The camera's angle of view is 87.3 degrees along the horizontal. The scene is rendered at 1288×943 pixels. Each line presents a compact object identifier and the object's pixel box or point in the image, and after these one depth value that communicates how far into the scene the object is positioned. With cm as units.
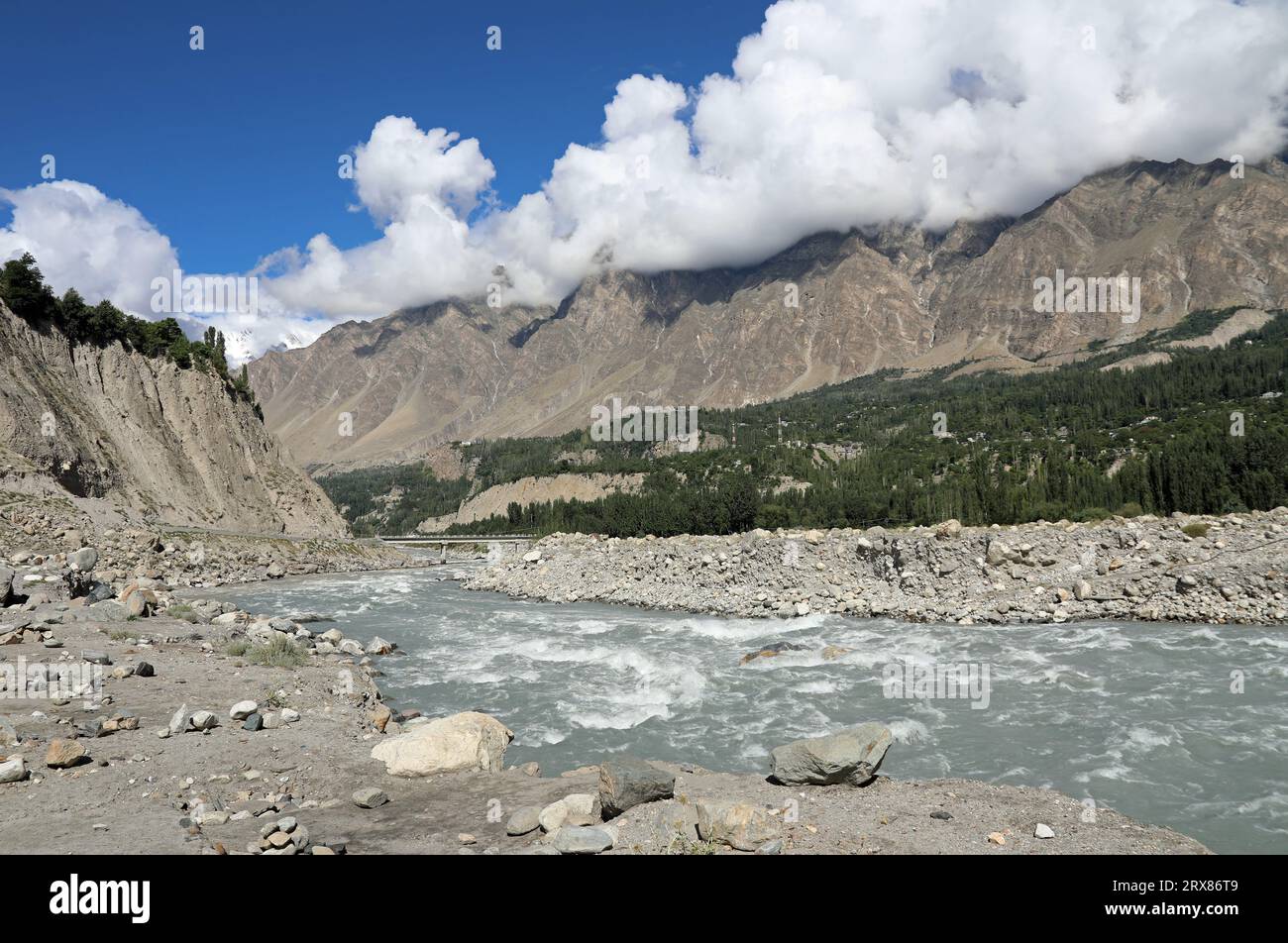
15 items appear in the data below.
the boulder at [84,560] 2867
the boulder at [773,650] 2202
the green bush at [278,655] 1731
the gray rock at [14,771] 839
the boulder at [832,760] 981
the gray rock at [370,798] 892
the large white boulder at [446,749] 1039
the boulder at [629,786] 848
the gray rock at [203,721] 1109
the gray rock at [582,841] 720
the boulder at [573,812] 809
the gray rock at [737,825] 725
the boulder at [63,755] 891
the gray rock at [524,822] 803
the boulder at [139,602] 2138
